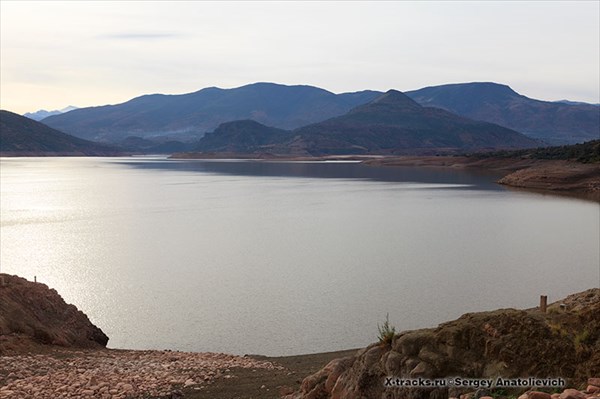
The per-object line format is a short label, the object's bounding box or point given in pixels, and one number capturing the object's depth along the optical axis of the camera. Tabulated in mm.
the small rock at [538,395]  6707
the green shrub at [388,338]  9428
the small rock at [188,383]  12238
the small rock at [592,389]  6953
